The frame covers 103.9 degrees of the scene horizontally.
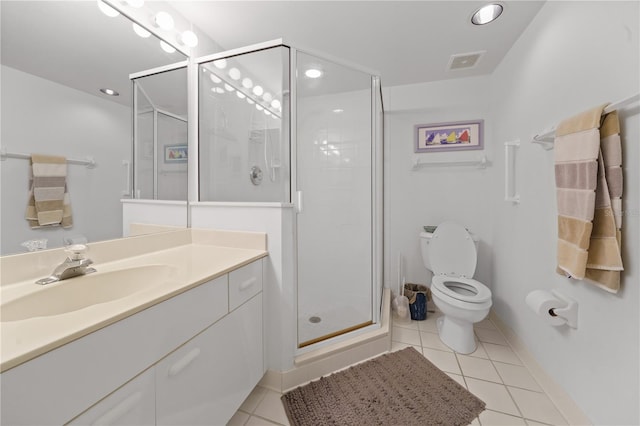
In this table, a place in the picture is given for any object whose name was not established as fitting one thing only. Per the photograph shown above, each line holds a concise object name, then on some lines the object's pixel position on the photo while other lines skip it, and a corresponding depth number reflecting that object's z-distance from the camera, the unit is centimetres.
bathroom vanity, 52
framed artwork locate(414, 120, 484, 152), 235
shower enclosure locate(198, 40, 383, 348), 151
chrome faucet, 91
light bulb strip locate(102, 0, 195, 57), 122
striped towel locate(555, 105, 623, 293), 100
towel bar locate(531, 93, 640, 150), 90
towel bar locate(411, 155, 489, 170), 231
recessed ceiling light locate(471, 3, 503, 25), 152
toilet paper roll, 130
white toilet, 170
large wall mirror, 88
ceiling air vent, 199
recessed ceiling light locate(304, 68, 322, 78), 161
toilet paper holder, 125
